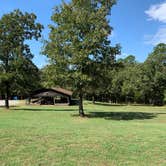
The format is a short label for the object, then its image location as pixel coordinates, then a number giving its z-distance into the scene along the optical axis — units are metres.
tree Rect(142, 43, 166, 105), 37.99
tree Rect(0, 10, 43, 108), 21.23
